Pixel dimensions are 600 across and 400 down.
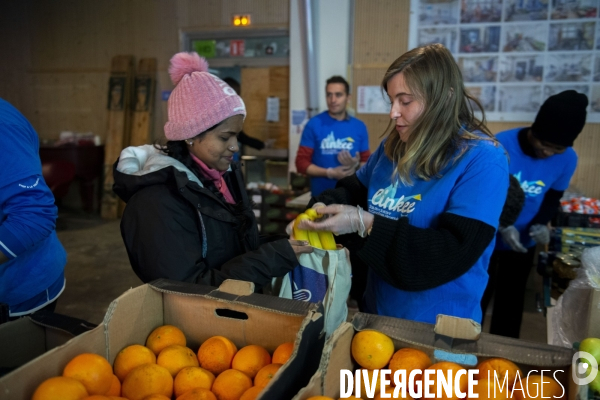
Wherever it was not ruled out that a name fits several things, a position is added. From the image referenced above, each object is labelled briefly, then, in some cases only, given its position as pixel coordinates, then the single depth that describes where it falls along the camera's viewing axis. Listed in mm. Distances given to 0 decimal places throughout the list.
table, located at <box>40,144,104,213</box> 6297
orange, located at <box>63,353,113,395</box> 837
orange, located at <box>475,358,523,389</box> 866
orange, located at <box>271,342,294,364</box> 943
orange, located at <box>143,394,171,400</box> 862
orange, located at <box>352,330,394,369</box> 911
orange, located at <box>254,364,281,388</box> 906
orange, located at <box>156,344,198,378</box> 969
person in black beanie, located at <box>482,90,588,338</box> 2357
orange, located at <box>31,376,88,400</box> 777
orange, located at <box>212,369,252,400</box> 911
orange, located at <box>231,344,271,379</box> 967
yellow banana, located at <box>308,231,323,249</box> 1488
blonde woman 1213
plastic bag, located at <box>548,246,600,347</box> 1433
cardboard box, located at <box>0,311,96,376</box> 955
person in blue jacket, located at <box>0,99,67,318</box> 1390
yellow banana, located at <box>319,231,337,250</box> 1492
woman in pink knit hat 1305
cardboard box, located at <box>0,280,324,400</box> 831
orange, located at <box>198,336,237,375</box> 992
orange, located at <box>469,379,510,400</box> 837
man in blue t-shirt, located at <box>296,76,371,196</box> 3775
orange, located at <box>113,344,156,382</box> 954
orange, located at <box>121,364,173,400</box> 897
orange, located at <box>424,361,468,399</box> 889
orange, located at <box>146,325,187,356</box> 1037
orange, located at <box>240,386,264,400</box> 862
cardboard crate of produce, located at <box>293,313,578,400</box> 856
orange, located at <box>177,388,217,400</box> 868
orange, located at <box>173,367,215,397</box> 929
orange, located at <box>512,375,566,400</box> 835
